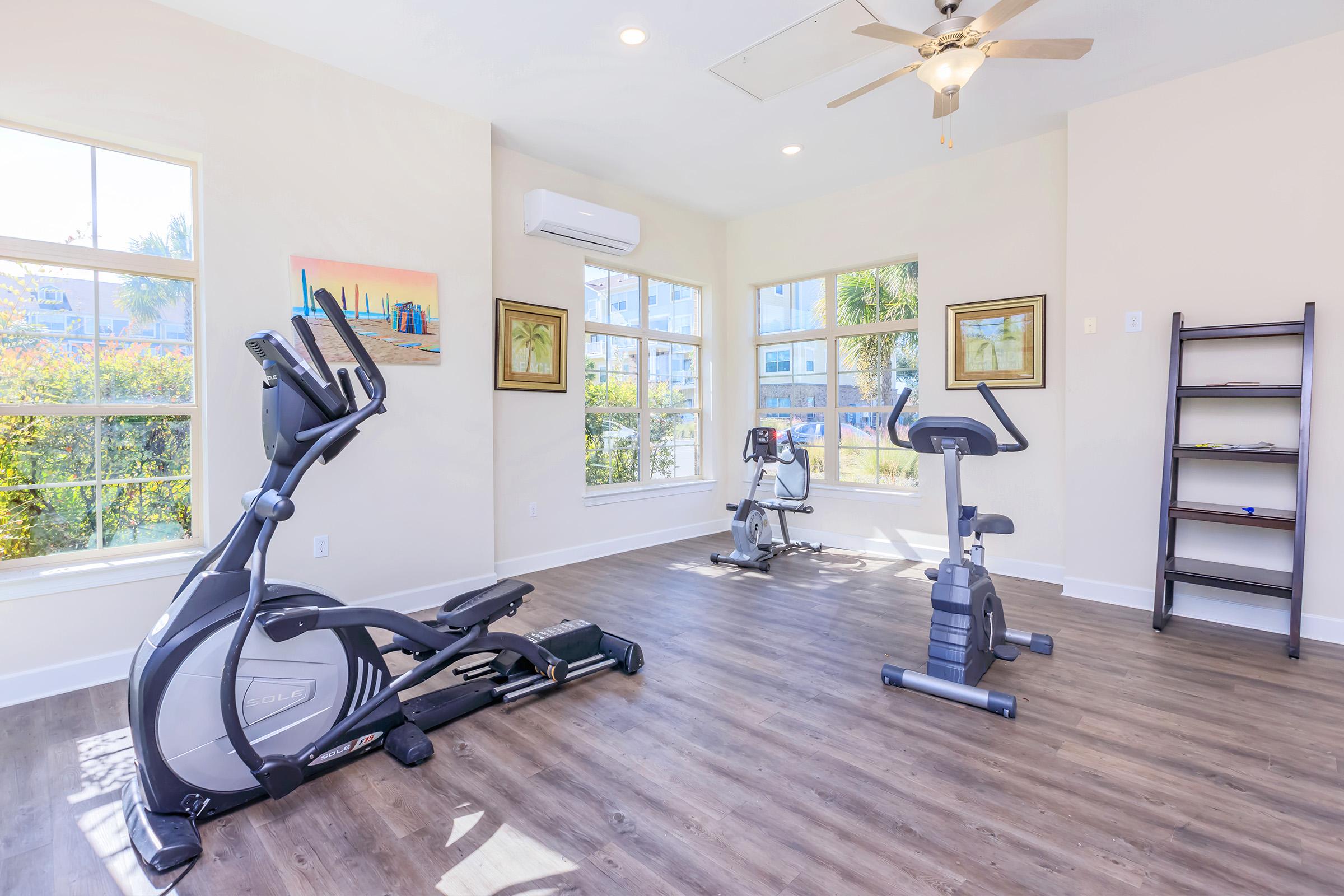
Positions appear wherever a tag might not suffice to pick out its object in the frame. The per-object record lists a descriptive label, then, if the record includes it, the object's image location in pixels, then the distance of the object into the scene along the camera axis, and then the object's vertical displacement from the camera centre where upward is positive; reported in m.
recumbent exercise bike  5.02 -0.73
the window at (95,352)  2.79 +0.28
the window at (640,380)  5.52 +0.35
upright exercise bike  2.71 -0.80
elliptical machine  1.81 -0.81
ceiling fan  2.61 +1.60
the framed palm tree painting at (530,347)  4.61 +0.52
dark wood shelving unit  3.18 -0.47
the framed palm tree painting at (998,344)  4.50 +0.57
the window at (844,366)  5.41 +0.49
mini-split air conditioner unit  4.62 +1.47
